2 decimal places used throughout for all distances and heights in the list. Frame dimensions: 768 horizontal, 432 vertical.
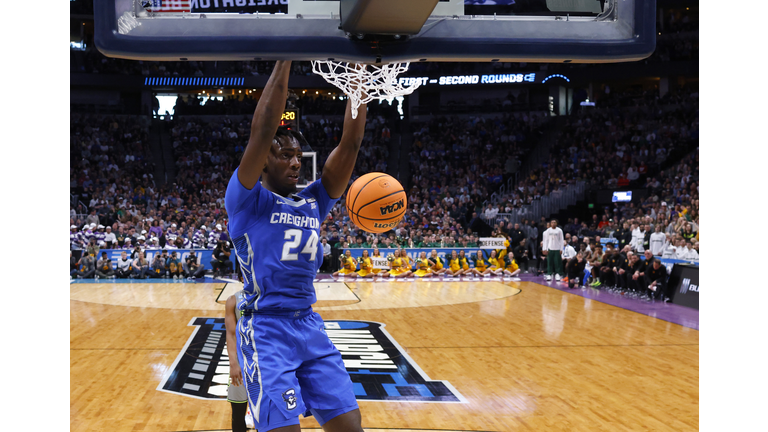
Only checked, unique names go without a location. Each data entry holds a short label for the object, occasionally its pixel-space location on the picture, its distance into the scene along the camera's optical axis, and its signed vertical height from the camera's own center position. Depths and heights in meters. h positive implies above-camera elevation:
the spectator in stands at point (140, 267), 16.27 -1.48
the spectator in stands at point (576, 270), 14.40 -1.35
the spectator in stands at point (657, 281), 11.74 -1.30
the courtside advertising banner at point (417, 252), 17.39 -1.14
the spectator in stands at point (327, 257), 17.47 -1.29
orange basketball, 4.51 +0.07
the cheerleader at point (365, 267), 16.67 -1.50
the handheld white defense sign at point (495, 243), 17.59 -0.88
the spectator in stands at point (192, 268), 16.17 -1.49
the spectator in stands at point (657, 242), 13.62 -0.65
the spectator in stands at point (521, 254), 17.97 -1.22
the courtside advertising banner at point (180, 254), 16.64 -1.16
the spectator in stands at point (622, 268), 12.91 -1.18
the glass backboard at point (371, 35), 2.64 +0.80
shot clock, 11.63 +1.91
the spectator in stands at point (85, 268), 16.17 -1.50
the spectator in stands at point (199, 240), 17.68 -0.83
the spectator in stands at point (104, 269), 16.23 -1.53
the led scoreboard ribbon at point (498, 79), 27.80 +6.06
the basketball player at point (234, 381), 3.87 -1.07
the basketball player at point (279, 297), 2.61 -0.39
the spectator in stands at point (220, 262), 16.39 -1.34
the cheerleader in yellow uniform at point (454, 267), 16.95 -1.52
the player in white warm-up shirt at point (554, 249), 16.09 -0.96
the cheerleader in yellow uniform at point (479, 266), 16.95 -1.50
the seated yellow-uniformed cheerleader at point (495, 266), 16.90 -1.49
